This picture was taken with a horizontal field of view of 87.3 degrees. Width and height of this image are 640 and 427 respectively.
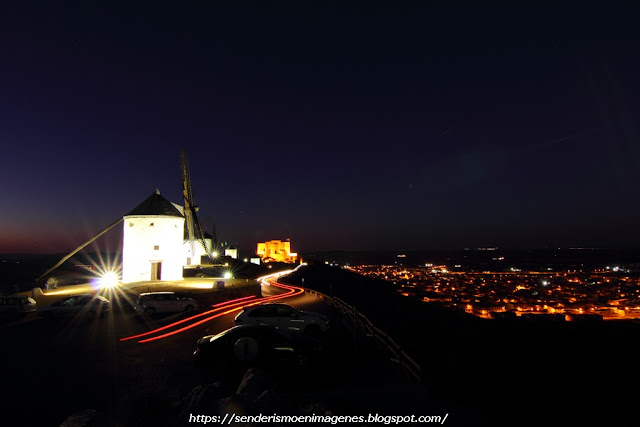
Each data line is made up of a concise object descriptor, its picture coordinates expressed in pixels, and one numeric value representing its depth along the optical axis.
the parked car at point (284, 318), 13.99
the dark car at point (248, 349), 9.75
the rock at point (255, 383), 7.11
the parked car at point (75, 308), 19.39
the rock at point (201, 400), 6.75
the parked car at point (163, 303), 20.80
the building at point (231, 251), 85.72
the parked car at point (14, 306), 19.33
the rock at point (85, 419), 6.51
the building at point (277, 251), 117.79
